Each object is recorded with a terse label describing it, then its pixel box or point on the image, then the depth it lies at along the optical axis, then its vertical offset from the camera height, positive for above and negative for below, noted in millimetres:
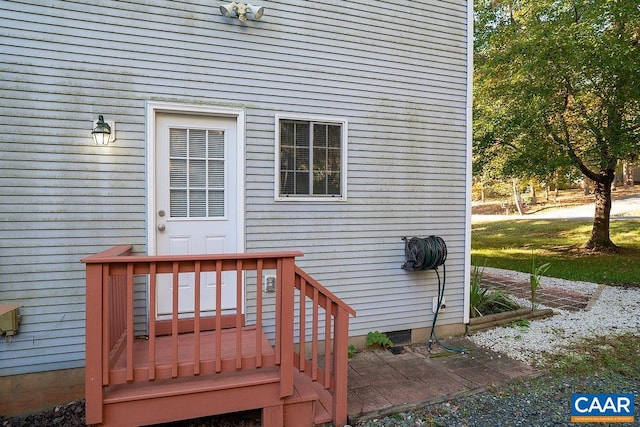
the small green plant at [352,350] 3659 -1470
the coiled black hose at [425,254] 3802 -518
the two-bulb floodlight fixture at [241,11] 3255 +1697
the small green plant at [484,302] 4715 -1292
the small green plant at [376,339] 3799 -1393
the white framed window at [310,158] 3561 +436
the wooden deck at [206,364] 2096 -1032
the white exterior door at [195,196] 3227 +47
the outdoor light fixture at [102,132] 2916 +539
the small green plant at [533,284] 5035 -1074
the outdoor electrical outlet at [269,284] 3422 -756
